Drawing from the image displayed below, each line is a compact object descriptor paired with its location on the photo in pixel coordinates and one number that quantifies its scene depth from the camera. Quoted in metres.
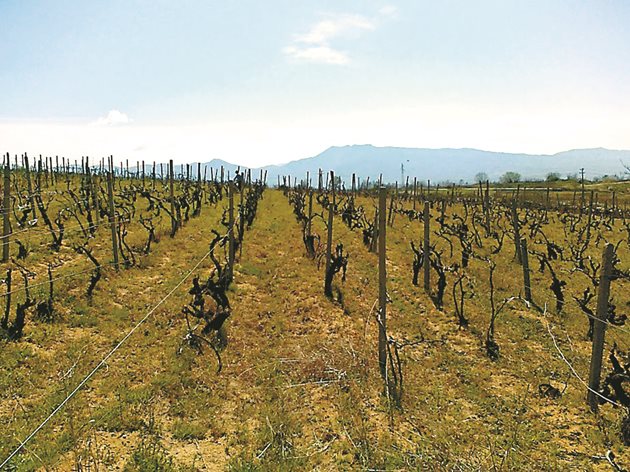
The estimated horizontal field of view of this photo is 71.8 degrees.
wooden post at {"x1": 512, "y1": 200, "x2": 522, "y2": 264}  10.62
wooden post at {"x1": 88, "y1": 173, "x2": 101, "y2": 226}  12.55
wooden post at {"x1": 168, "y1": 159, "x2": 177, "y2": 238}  12.38
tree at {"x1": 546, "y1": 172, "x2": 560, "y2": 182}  66.04
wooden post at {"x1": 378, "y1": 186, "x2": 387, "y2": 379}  5.43
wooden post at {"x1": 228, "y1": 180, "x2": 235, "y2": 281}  8.35
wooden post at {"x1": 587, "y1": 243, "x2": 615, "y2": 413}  4.70
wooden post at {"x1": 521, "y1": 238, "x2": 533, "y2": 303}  9.01
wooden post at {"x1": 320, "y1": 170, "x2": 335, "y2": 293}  8.69
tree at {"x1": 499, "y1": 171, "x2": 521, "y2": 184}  100.47
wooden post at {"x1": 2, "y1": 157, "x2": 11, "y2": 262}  8.33
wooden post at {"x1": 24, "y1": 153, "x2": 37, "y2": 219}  11.74
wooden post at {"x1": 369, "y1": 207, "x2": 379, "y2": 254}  12.53
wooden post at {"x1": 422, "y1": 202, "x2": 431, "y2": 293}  9.25
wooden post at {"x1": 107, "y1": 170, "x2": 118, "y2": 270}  8.95
